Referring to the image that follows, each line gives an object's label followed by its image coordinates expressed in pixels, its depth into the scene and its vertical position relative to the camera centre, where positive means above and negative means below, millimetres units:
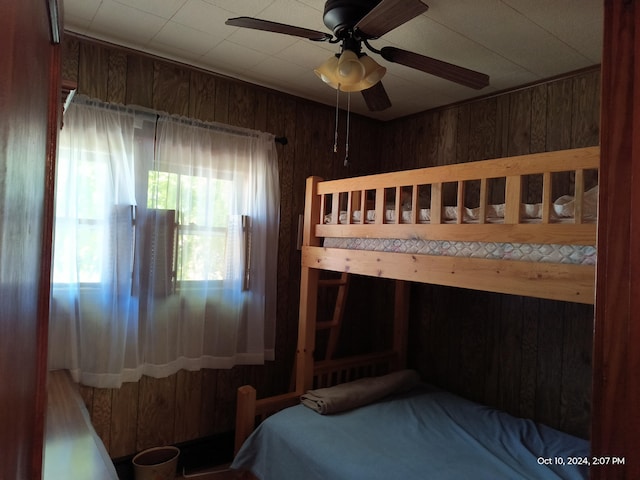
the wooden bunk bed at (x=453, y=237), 1406 +53
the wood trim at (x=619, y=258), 477 -2
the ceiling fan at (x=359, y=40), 1387 +804
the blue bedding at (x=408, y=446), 1750 -1000
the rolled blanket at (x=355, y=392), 2271 -925
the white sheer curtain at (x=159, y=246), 2139 -60
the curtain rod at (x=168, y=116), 2195 +760
